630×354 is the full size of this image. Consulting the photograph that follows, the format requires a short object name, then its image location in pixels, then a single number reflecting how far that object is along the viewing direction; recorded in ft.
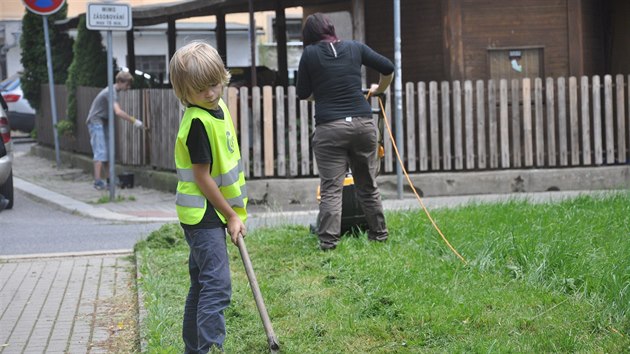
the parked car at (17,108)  92.27
